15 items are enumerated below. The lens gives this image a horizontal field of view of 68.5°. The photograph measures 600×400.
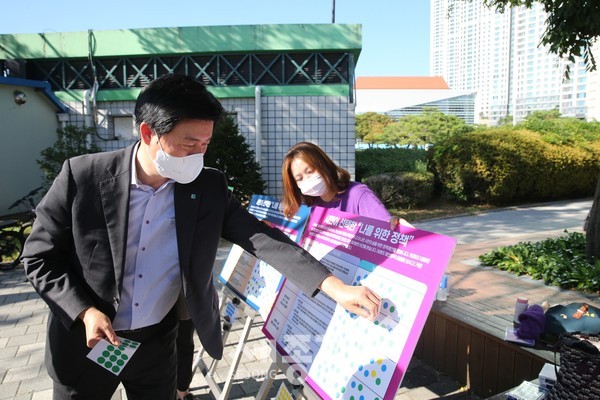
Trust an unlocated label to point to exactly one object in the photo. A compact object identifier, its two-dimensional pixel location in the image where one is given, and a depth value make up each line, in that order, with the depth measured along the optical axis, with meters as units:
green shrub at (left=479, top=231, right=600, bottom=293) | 5.02
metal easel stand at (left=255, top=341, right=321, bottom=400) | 1.93
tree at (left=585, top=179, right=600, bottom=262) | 5.45
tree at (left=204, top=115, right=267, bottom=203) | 8.37
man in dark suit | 1.63
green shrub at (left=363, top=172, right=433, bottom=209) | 11.03
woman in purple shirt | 2.91
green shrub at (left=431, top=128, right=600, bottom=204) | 11.46
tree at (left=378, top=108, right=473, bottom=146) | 32.50
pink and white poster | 1.61
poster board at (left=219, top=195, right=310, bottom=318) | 2.61
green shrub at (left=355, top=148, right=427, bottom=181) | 12.10
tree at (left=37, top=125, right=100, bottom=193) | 8.85
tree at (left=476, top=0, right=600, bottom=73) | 4.94
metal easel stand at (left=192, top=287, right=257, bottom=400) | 2.62
